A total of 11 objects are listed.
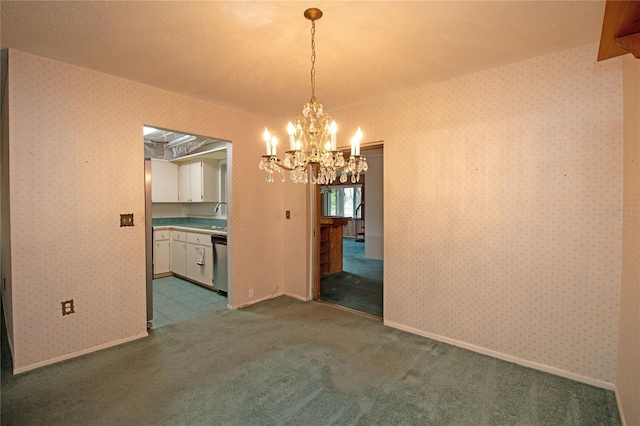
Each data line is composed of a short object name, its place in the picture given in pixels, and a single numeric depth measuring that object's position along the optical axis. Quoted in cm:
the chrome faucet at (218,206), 581
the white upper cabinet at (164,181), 580
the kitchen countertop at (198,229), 447
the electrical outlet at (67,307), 254
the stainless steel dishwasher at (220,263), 425
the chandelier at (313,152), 179
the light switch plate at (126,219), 286
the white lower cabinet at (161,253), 531
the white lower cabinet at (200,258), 458
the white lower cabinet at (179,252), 512
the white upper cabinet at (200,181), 568
